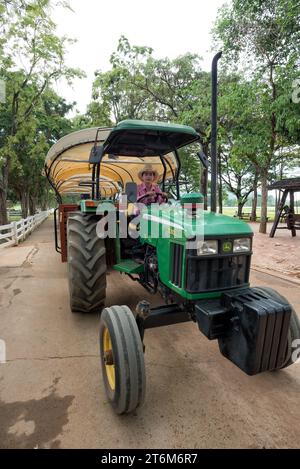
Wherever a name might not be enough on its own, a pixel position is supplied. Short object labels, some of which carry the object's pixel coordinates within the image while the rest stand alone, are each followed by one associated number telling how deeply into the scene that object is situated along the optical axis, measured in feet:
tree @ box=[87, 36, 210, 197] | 49.73
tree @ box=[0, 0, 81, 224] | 33.40
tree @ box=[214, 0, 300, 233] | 25.63
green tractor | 6.68
